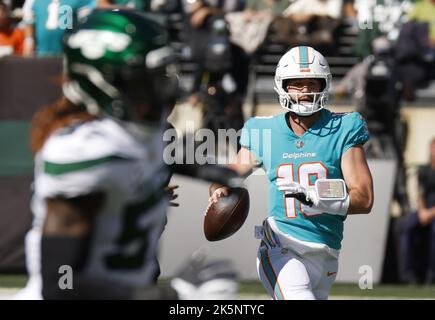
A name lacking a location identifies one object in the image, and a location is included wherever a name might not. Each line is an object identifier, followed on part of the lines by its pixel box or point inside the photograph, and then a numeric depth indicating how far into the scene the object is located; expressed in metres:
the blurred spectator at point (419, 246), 9.59
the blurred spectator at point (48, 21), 10.21
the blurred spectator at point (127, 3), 10.08
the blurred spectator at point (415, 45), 11.44
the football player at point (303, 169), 5.29
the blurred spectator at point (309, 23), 11.73
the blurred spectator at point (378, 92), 11.28
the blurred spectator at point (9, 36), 10.86
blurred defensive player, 3.14
